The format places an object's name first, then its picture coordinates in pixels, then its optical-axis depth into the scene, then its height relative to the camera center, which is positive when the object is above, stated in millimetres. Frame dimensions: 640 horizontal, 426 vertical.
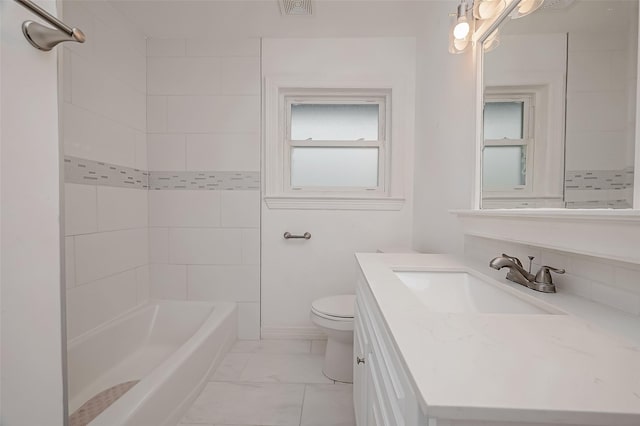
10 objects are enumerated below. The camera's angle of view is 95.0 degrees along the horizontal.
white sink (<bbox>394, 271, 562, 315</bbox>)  866 -289
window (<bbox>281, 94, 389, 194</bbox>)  2342 +482
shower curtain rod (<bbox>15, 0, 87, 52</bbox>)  562 +354
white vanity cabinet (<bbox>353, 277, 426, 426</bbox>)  491 -384
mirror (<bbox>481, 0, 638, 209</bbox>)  640 +281
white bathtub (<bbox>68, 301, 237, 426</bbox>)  1200 -862
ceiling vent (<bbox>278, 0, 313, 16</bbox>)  1828 +1271
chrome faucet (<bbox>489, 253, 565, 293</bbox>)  838 -201
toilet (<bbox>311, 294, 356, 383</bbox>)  1660 -739
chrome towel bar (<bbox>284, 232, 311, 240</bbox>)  2238 -230
